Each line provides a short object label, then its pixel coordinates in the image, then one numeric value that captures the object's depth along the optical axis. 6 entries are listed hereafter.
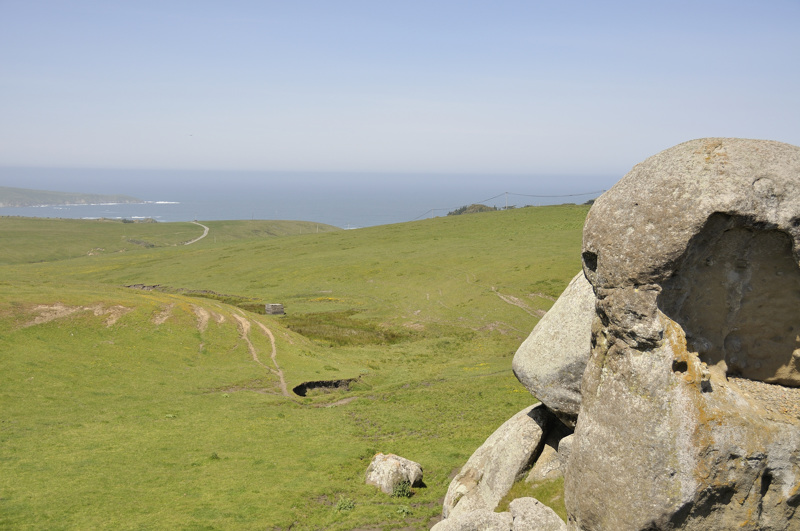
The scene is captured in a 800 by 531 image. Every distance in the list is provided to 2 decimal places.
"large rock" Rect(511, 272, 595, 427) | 21.00
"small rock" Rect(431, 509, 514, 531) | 18.87
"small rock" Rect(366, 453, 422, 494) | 28.44
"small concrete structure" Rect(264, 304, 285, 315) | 77.81
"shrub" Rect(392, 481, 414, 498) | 28.11
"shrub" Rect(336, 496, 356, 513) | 26.44
